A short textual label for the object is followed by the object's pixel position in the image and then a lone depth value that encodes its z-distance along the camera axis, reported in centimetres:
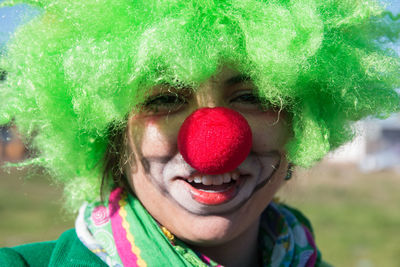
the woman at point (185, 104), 47
